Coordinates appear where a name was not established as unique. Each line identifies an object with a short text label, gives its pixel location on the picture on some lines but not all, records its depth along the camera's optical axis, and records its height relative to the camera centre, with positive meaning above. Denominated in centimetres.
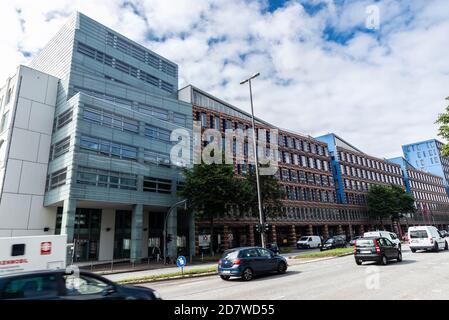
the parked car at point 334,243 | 3459 -96
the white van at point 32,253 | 1264 -19
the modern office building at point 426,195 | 8400 +1083
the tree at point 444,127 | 2328 +789
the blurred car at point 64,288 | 504 -71
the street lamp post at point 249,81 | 2269 +1191
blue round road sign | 1714 -107
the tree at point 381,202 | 6184 +619
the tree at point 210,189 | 3069 +518
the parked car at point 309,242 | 4088 -82
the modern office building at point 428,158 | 10544 +2580
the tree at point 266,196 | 3638 +506
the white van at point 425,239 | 2336 -61
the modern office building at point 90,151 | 2761 +926
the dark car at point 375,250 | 1573 -90
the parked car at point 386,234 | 2983 -12
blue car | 1341 -111
